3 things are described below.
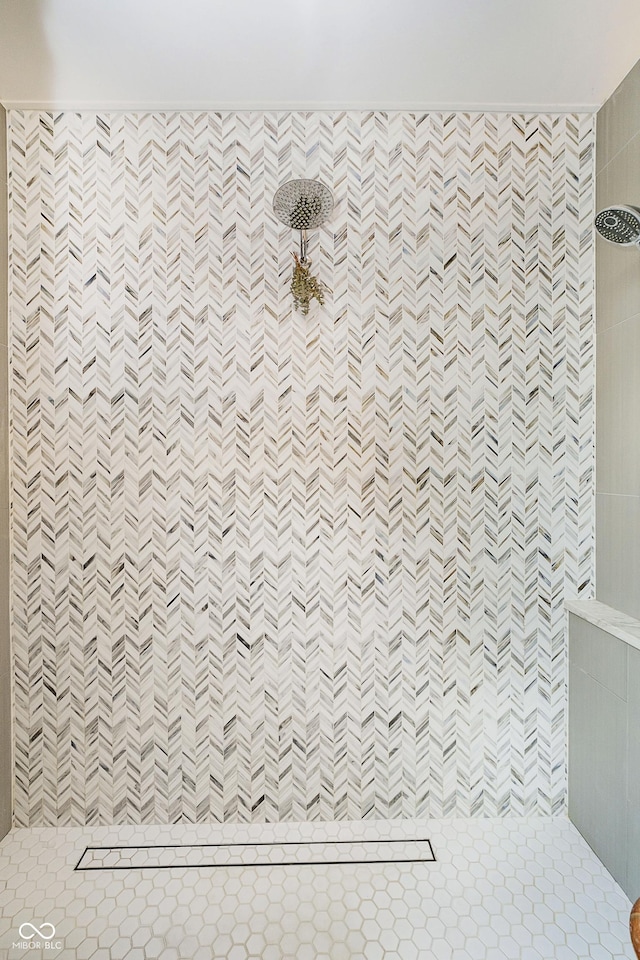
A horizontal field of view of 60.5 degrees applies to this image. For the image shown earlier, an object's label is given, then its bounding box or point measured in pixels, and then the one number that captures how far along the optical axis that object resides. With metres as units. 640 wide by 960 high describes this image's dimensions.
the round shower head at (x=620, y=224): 1.43
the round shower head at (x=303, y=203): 1.69
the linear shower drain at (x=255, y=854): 1.70
